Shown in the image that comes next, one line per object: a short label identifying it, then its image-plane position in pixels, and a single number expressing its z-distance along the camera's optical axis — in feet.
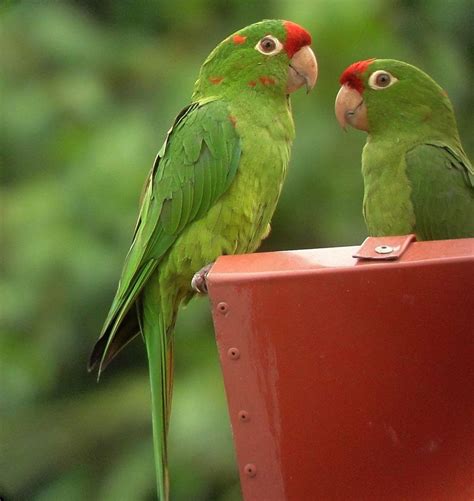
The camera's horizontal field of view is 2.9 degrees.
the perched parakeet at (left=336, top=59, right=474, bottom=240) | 16.78
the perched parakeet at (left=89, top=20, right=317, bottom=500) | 16.63
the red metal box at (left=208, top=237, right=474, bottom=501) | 16.09
